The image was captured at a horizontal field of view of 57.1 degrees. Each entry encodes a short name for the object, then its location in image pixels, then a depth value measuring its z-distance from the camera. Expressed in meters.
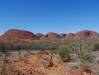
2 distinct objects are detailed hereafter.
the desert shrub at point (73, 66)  5.72
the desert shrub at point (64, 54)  8.59
